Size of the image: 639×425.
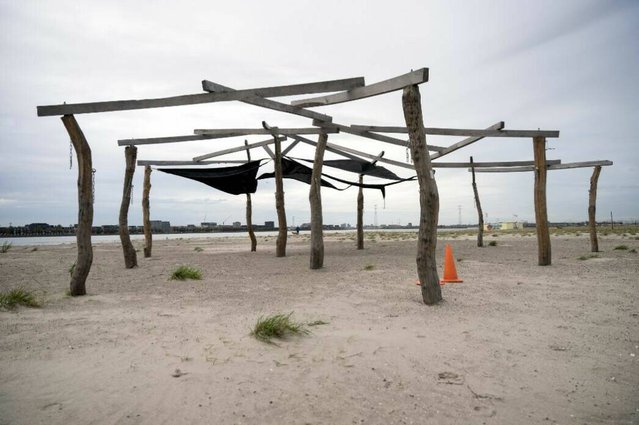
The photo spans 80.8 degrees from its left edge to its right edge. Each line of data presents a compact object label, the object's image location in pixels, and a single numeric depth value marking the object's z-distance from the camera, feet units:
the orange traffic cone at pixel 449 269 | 22.30
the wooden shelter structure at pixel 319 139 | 16.92
